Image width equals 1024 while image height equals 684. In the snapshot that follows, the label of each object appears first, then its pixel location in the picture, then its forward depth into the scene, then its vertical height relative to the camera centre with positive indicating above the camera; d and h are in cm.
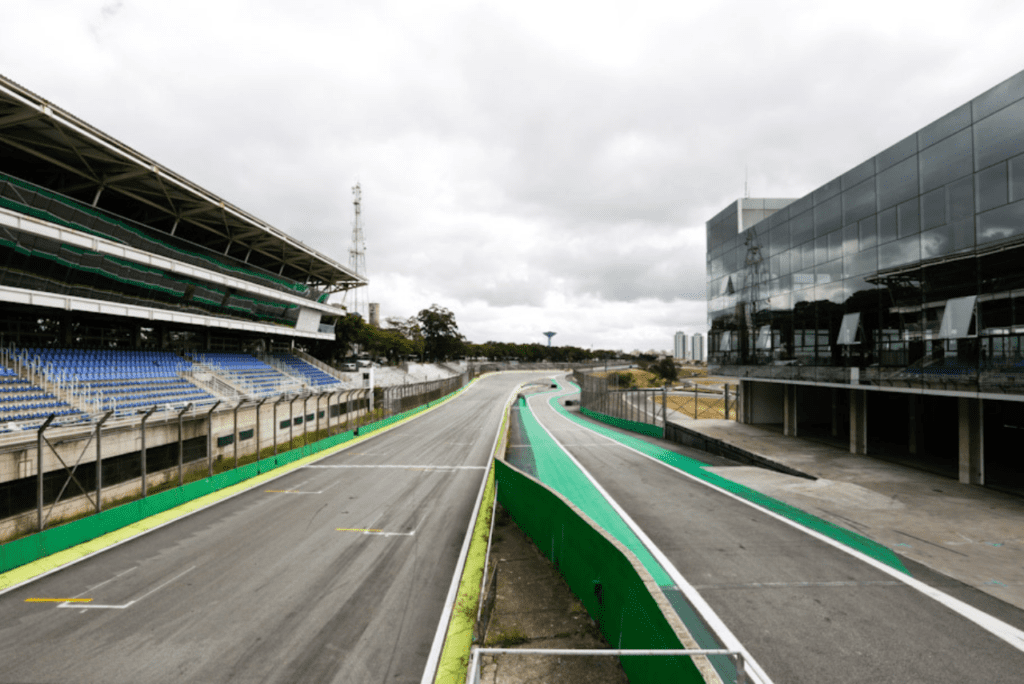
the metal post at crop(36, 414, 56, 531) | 1052 -310
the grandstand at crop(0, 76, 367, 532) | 1766 +359
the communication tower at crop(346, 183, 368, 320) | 6675 +1860
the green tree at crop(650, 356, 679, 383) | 9672 -414
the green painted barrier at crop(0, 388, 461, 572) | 993 -470
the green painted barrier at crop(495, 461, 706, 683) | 489 -356
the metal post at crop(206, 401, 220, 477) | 1595 -355
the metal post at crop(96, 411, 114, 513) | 1199 -337
